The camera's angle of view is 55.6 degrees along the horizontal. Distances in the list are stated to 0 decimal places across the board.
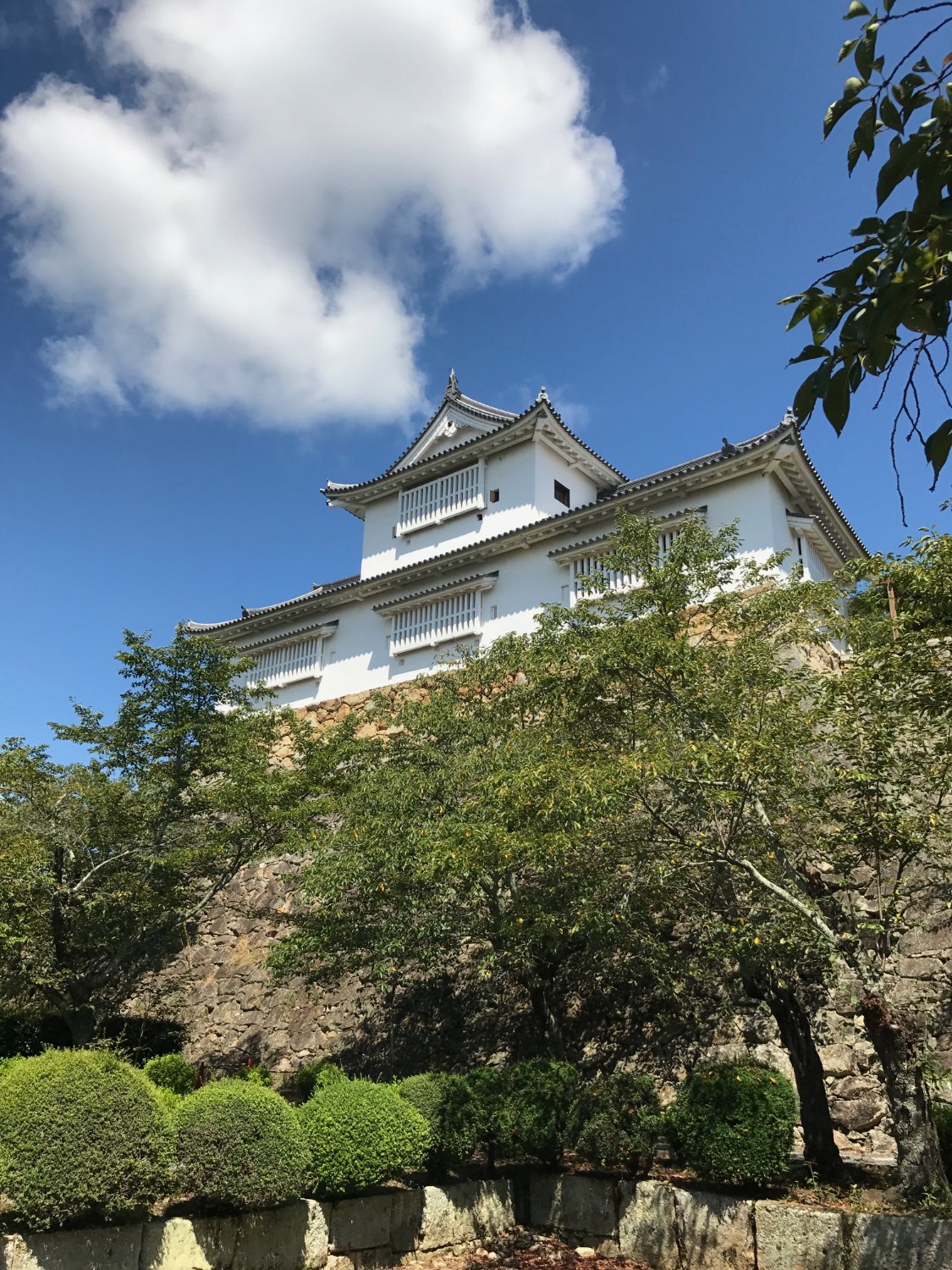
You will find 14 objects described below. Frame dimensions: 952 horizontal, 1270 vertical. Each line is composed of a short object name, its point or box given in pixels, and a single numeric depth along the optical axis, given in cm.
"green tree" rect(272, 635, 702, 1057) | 818
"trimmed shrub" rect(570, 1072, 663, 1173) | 763
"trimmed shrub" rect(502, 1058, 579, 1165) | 809
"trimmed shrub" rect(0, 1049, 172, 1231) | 566
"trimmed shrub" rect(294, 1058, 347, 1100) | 1071
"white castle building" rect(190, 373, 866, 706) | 1611
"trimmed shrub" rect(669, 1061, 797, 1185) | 699
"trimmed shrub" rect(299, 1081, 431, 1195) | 701
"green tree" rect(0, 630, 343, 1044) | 1081
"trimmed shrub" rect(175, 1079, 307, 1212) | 635
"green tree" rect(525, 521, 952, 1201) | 709
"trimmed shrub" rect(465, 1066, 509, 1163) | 805
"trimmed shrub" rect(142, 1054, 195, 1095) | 1081
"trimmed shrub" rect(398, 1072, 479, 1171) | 785
